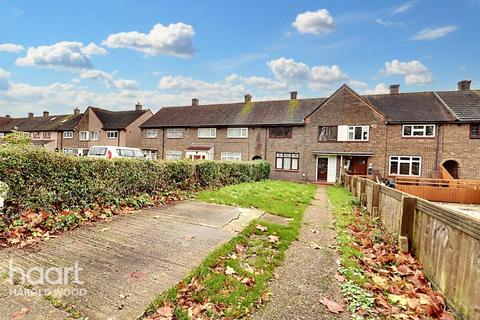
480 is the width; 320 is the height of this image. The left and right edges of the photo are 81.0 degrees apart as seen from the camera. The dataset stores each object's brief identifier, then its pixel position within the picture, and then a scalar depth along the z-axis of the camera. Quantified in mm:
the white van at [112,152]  16297
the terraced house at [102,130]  38250
